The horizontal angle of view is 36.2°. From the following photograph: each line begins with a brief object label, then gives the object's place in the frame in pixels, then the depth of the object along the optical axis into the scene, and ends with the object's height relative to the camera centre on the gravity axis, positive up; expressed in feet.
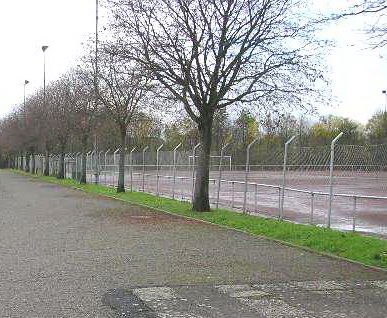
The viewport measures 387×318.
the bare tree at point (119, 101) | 95.14 +8.43
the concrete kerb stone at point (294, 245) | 31.91 -5.88
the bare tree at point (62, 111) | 138.25 +9.61
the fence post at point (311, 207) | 51.07 -4.36
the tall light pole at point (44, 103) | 171.46 +13.41
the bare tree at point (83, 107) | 109.16 +9.21
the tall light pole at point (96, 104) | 96.96 +7.01
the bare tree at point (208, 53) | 58.39 +10.19
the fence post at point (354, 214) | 45.16 -4.34
